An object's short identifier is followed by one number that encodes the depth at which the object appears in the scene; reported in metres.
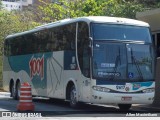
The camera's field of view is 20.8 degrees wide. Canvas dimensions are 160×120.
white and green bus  16.02
